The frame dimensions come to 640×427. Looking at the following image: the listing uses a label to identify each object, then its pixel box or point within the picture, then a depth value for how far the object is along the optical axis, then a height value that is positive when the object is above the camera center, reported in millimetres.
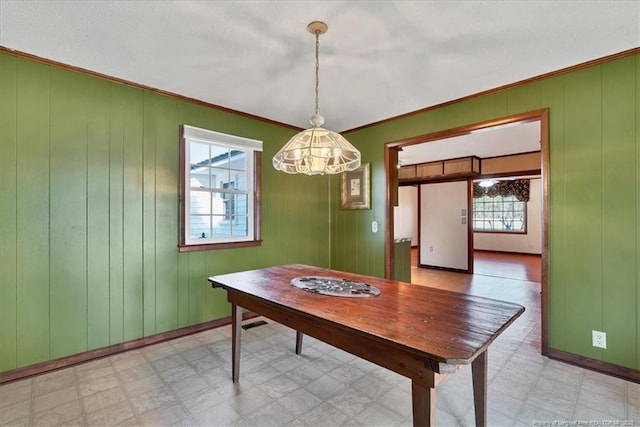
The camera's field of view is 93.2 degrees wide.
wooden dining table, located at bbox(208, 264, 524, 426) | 1167 -506
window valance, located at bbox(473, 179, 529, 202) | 8992 +754
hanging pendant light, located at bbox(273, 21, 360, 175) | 1988 +429
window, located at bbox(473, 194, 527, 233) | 9152 -14
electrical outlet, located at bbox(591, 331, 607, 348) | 2365 -987
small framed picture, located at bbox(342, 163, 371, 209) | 4067 +345
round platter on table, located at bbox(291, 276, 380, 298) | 1893 -494
